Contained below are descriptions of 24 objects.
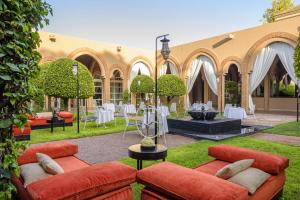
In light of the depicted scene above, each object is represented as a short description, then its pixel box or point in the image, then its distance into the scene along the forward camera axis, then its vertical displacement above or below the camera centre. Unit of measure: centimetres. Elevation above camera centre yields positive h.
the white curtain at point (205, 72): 1507 +197
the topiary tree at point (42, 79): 1032 +107
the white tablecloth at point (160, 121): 661 -53
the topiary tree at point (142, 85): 1540 +113
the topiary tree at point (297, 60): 712 +125
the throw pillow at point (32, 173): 228 -70
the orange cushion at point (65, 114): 914 -43
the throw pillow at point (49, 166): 239 -64
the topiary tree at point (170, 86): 1380 +95
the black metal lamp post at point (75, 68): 796 +114
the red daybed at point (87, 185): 188 -69
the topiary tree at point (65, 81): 970 +89
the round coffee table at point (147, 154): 331 -71
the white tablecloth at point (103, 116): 837 -46
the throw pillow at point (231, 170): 232 -67
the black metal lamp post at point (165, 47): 517 +120
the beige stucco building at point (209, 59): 1270 +281
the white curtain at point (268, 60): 1157 +211
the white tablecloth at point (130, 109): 1212 -32
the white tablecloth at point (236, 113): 926 -42
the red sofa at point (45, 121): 838 -65
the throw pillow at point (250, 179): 220 -74
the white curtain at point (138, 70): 1723 +244
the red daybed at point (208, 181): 190 -70
